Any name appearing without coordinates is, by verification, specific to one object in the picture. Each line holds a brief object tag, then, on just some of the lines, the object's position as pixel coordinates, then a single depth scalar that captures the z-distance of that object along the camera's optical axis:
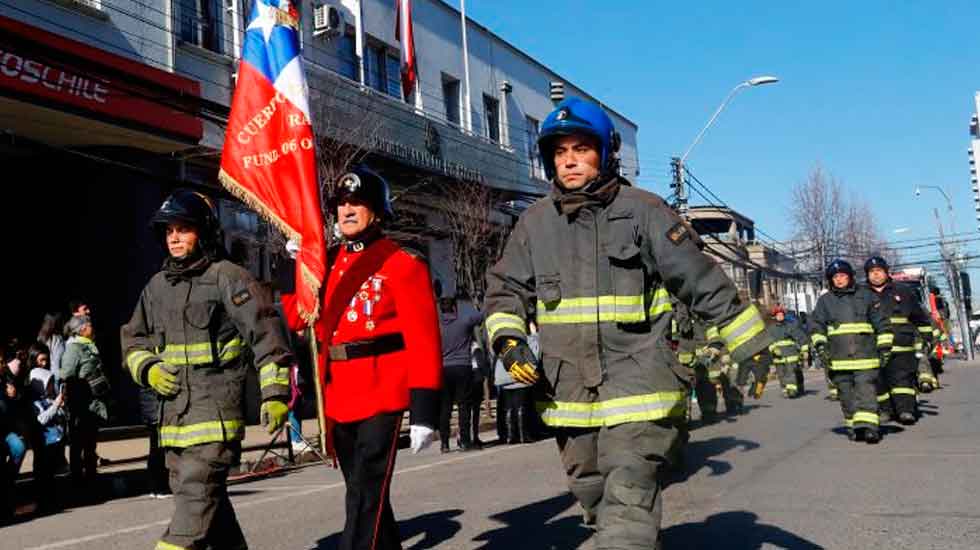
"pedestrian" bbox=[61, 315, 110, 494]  9.80
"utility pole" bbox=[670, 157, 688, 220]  29.48
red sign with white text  11.40
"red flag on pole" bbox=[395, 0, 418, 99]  21.84
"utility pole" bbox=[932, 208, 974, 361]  37.53
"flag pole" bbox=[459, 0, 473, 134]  25.86
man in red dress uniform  4.27
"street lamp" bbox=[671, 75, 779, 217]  29.45
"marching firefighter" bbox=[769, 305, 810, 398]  18.12
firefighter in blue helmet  3.77
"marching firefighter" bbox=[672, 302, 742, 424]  11.59
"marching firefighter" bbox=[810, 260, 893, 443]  10.07
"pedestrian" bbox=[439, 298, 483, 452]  12.24
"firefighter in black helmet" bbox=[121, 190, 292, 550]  4.46
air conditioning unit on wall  19.59
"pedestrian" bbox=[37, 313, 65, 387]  10.98
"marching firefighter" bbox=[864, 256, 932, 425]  10.99
